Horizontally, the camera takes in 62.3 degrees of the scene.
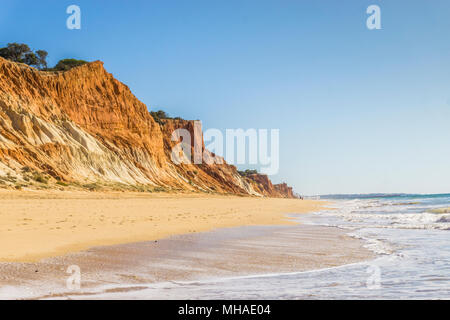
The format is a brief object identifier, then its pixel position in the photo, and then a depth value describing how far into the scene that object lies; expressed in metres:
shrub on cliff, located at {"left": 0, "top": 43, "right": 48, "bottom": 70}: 54.22
